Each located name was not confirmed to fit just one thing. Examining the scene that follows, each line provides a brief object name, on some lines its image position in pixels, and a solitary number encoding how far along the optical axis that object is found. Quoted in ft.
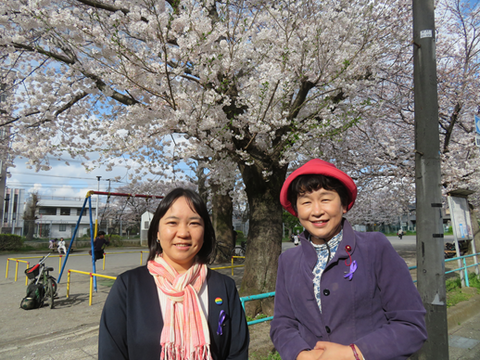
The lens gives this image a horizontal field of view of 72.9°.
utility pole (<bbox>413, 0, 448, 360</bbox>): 10.65
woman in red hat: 4.44
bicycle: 23.99
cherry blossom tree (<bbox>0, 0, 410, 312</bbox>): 17.70
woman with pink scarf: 4.72
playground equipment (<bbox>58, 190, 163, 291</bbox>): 29.37
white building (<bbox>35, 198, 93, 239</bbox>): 145.89
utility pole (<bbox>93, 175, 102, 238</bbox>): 33.40
